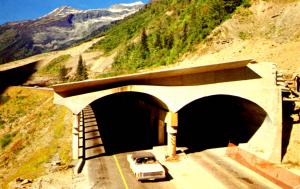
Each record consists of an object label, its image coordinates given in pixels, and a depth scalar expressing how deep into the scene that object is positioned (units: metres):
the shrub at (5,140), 53.90
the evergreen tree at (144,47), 101.38
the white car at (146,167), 27.20
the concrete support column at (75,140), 32.19
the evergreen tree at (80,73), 103.25
